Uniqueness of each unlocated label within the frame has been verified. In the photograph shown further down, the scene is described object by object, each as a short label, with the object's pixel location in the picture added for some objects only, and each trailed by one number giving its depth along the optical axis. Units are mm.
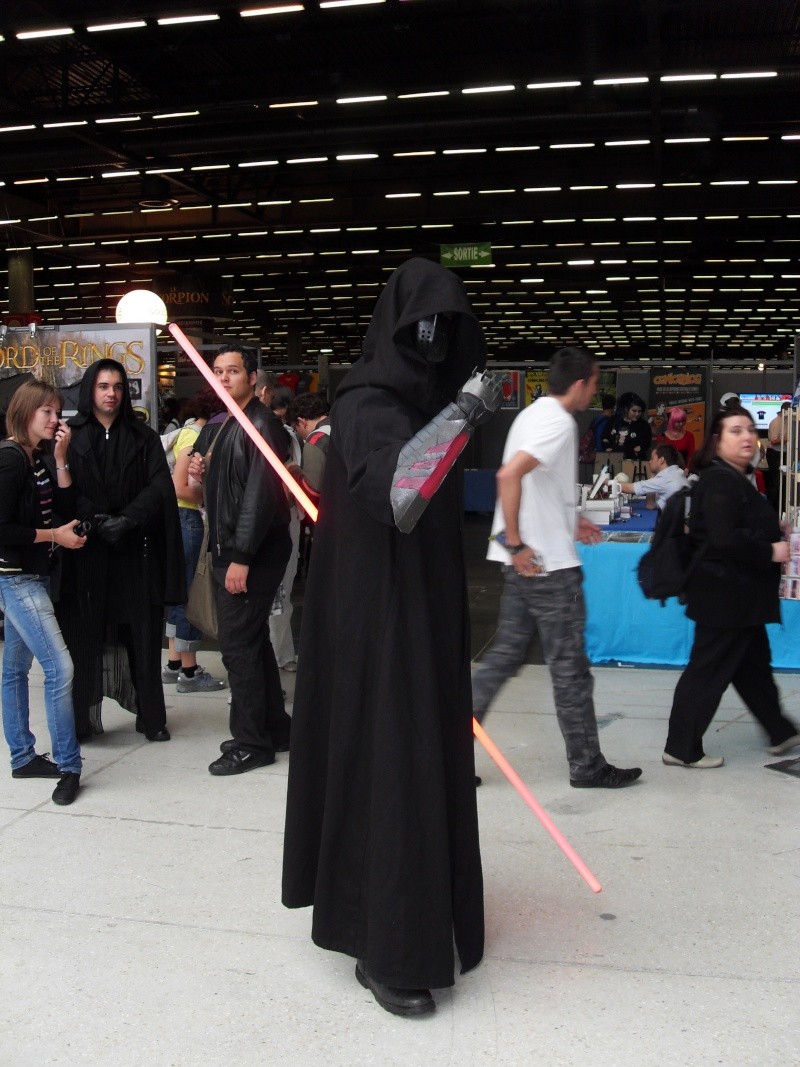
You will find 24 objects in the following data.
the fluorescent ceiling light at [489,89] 13586
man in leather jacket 4617
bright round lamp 10680
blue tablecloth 6551
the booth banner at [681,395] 15289
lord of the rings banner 8219
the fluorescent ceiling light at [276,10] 11516
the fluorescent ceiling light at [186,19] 11961
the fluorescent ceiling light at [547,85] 13477
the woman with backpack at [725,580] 4551
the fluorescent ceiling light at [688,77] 13137
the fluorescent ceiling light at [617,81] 13172
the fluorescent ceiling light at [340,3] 11359
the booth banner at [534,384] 15852
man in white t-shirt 4348
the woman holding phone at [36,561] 4344
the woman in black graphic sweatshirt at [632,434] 12977
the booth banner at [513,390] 15439
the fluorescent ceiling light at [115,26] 11898
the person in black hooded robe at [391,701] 2637
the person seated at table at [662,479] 8227
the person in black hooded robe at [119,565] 4965
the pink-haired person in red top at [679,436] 11312
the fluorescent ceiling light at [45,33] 12039
